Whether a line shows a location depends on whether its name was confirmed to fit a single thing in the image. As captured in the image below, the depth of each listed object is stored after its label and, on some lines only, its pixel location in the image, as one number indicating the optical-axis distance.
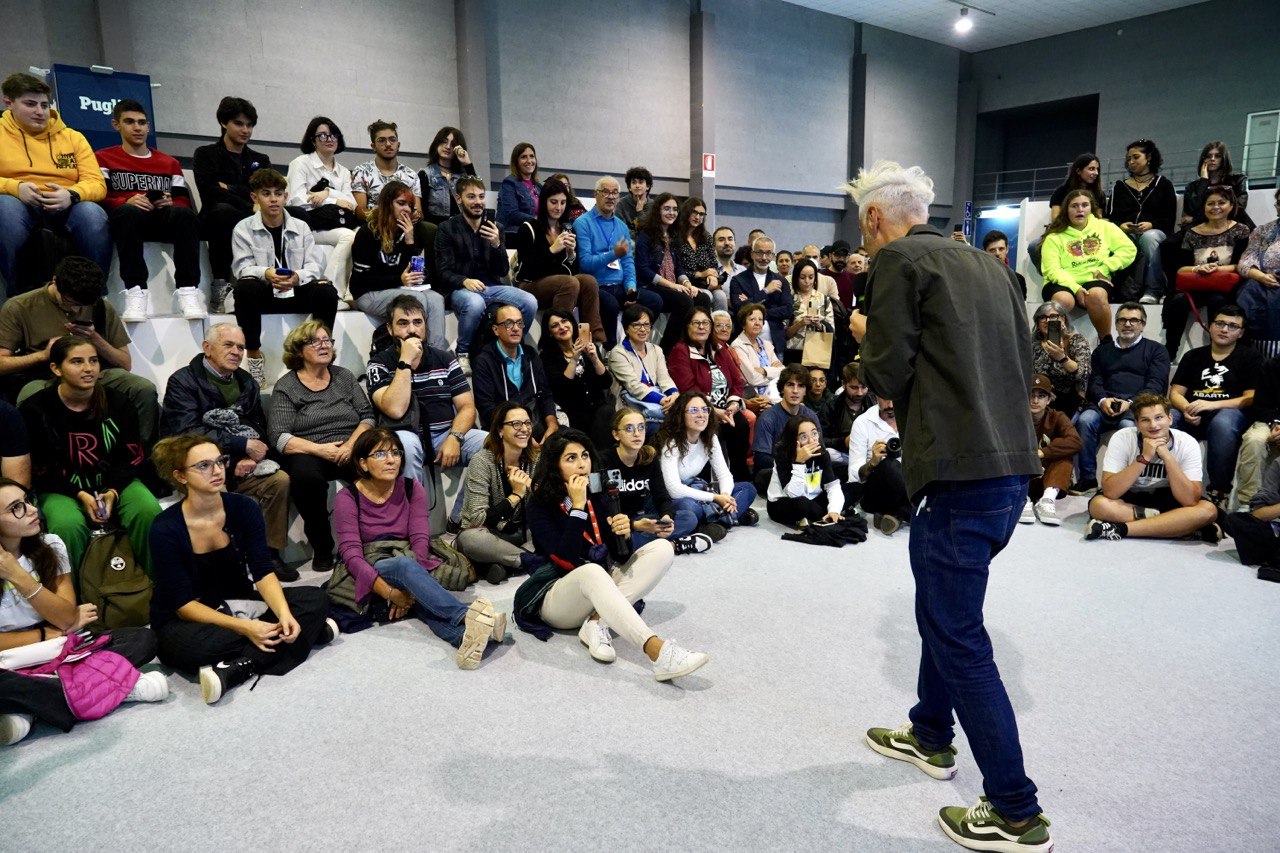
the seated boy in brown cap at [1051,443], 5.25
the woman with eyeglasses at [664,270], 6.10
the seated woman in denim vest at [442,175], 5.69
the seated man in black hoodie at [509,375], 4.68
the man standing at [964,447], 1.83
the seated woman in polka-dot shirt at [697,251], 6.34
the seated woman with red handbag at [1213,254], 5.81
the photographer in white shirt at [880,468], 4.75
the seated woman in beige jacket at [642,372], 5.29
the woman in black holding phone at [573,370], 5.11
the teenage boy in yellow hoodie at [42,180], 4.00
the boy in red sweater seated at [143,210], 4.31
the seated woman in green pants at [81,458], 3.27
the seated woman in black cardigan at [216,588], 2.85
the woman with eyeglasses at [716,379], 5.45
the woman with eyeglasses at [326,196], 5.14
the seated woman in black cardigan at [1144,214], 6.35
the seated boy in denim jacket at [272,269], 4.40
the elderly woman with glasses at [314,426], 3.95
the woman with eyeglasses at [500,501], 3.95
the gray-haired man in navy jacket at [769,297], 6.68
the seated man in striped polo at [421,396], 4.24
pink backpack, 2.61
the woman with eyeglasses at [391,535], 3.25
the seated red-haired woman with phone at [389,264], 4.84
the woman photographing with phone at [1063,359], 5.62
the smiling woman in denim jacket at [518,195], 5.95
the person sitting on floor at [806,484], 4.73
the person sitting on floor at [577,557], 3.07
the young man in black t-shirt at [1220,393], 4.93
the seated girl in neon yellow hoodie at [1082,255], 6.27
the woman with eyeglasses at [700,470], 4.58
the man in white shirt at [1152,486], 4.42
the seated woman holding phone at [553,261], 5.48
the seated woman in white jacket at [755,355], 6.05
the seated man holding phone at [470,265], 5.09
